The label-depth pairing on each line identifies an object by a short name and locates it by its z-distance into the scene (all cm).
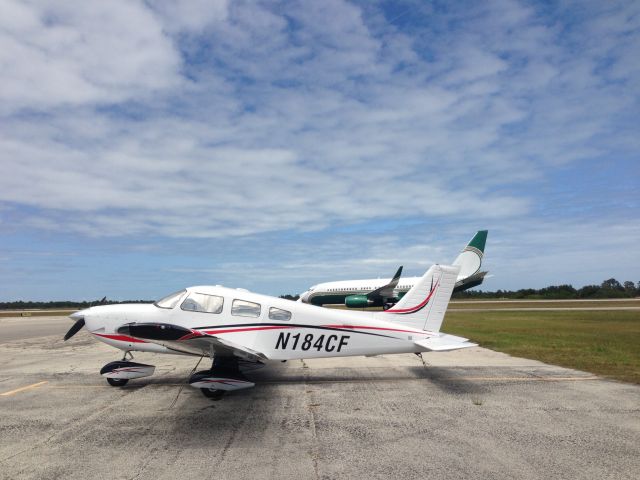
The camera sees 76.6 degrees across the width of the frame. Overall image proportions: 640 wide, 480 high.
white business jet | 3838
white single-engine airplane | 866
